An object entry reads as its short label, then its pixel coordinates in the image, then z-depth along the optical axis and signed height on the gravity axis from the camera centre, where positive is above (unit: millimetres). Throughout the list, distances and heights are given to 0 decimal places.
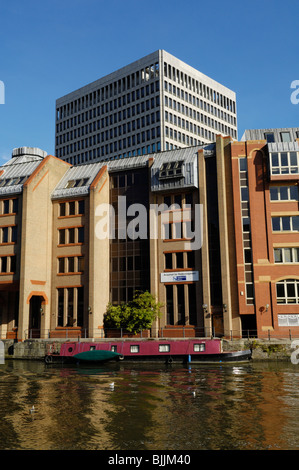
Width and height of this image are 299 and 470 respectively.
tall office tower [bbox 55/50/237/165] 112812 +52054
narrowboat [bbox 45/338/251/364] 41531 -3288
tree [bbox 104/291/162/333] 51094 +180
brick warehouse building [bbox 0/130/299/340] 49469 +7943
